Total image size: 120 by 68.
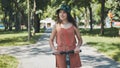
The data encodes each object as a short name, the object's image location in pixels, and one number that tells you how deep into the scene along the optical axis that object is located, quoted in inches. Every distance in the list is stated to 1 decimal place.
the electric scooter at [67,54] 226.2
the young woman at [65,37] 229.1
